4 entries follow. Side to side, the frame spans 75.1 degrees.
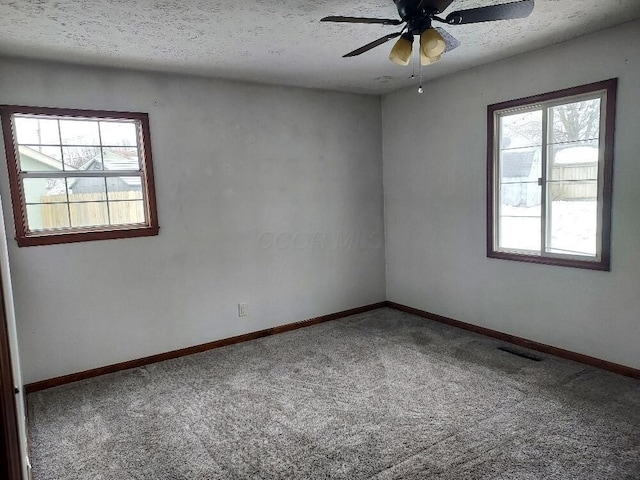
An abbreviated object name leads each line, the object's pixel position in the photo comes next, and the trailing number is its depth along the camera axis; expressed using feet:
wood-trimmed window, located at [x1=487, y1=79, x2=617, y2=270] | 10.32
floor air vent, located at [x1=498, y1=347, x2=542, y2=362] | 11.46
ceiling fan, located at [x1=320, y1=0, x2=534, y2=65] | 6.84
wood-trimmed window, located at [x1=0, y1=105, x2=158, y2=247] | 10.36
